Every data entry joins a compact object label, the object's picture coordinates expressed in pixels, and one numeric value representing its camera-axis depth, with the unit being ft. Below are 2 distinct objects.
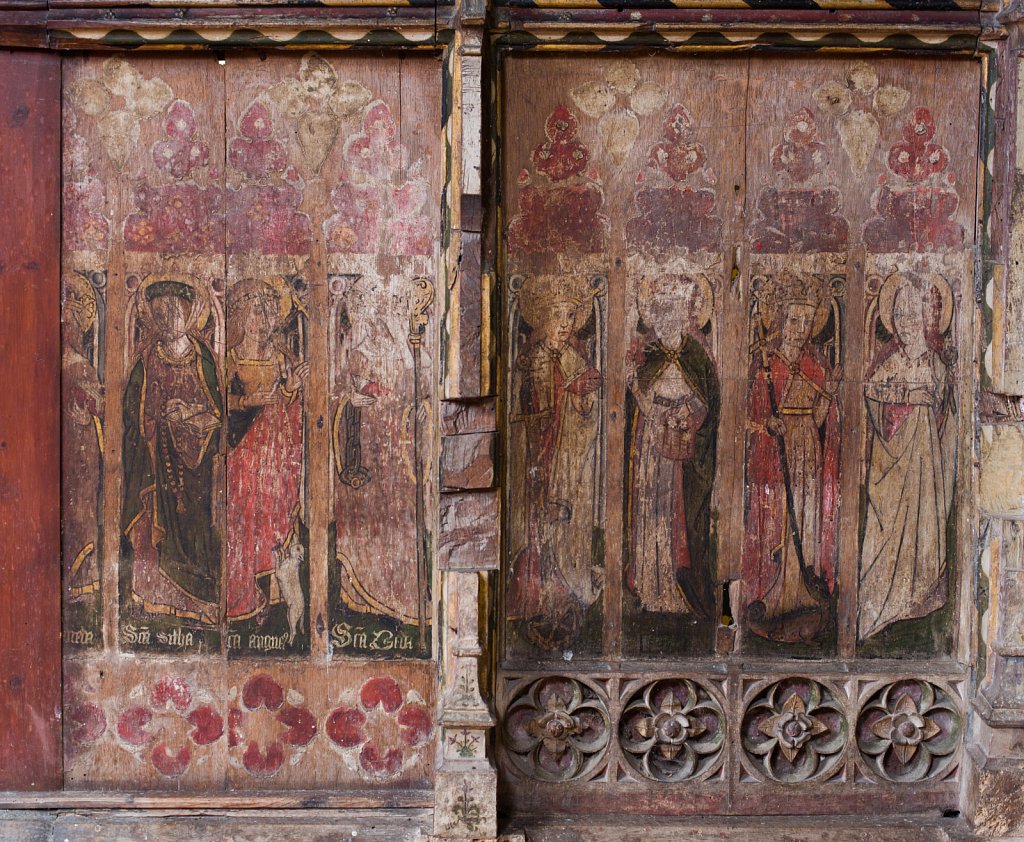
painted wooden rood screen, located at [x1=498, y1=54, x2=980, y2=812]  12.77
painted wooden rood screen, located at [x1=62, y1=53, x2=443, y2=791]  12.79
